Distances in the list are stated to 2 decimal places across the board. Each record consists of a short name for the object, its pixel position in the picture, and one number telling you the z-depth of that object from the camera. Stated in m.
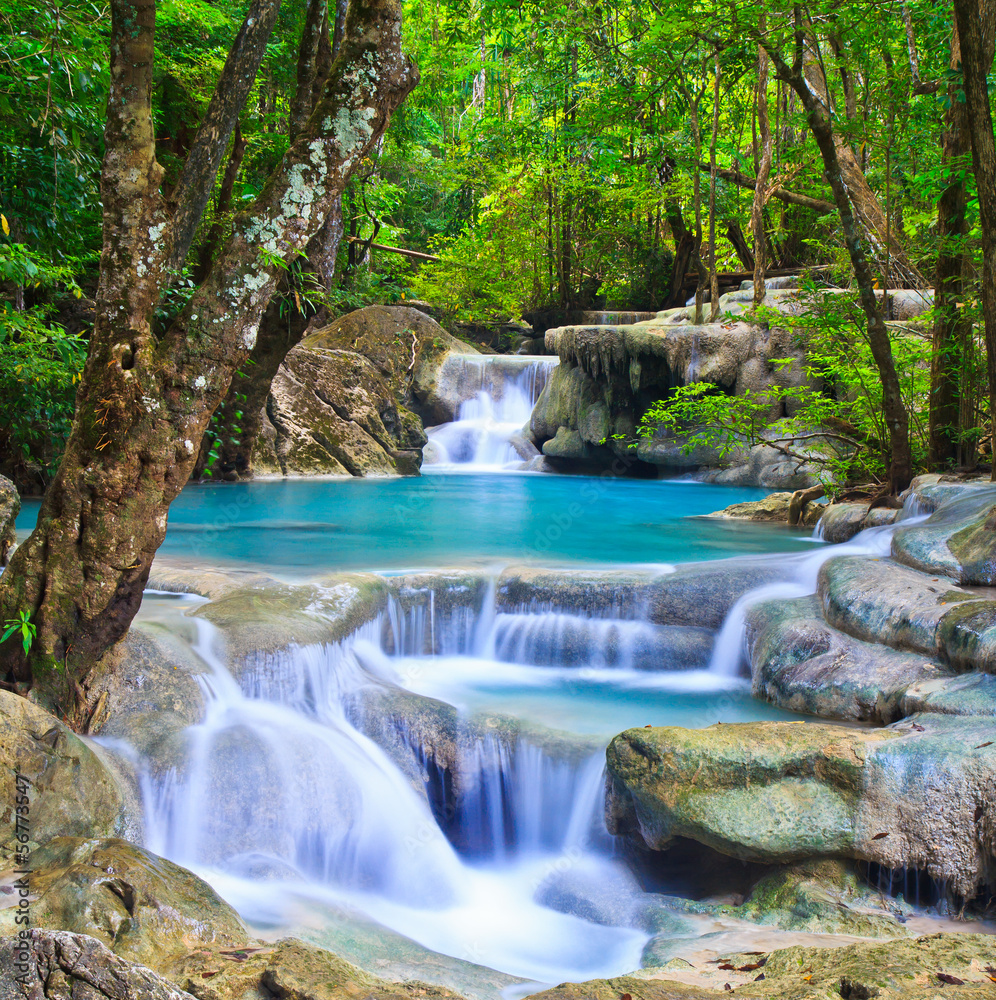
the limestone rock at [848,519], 8.39
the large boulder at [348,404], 15.59
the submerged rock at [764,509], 11.23
